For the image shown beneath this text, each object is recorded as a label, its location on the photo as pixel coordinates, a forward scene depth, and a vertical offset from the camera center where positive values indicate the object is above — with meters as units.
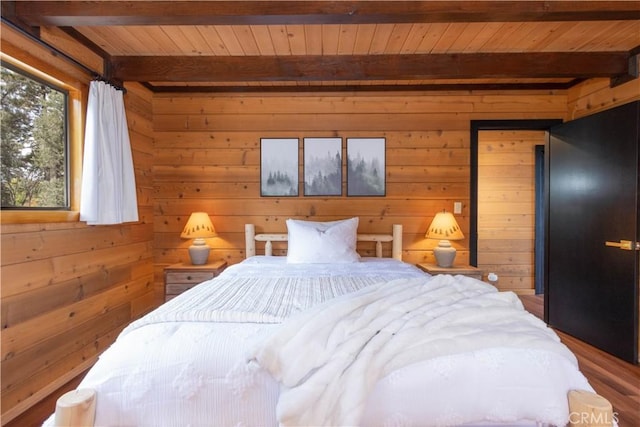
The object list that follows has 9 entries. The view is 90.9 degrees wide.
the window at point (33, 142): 1.85 +0.44
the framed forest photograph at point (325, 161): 3.27 +0.50
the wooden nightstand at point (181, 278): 2.84 -0.62
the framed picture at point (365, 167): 3.27 +0.44
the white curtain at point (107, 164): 2.27 +0.36
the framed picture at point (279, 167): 3.27 +0.44
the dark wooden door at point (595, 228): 2.42 -0.17
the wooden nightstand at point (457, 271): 2.85 -0.56
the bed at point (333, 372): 1.01 -0.54
